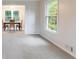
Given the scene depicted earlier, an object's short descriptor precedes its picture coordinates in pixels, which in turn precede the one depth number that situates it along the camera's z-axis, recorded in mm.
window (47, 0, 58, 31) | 3453
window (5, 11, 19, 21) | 7932
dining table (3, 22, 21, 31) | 6975
